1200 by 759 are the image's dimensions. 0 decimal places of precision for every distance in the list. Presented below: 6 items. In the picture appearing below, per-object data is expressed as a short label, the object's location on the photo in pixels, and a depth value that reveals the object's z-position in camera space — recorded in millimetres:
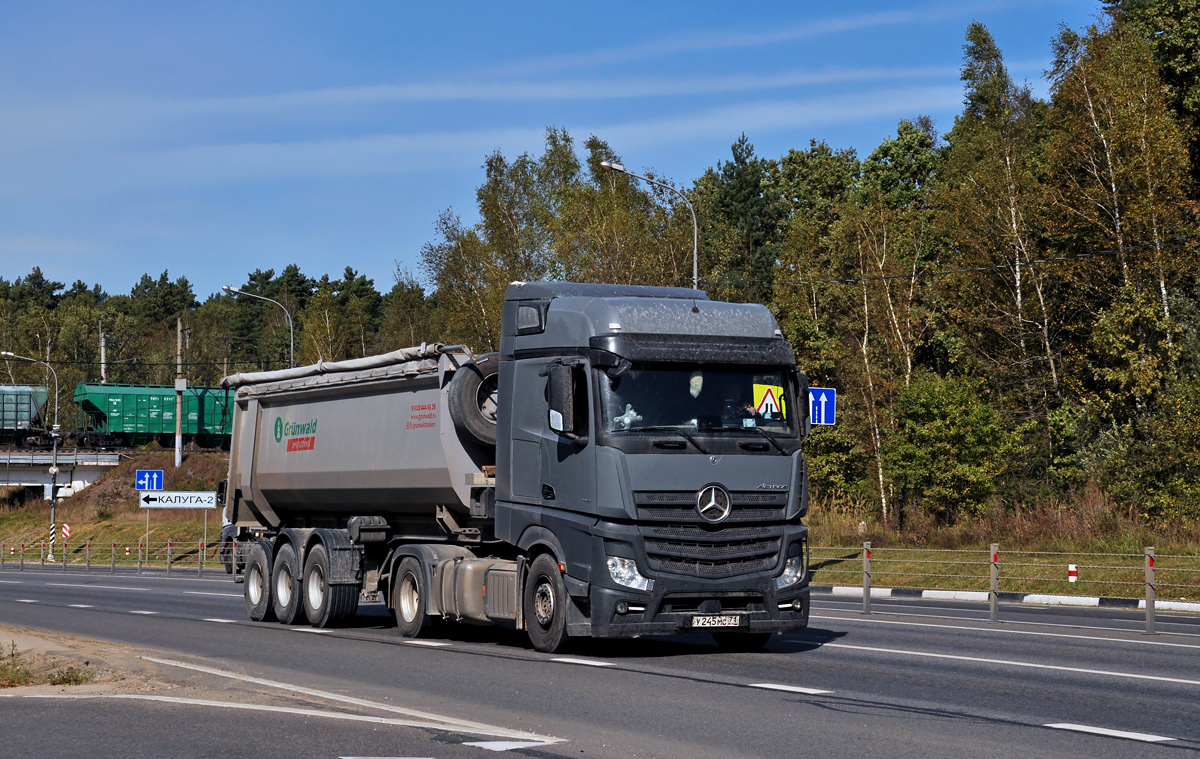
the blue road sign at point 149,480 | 47594
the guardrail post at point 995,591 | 18672
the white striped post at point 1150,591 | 16984
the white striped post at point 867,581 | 20984
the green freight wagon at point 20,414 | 88875
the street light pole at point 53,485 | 58319
